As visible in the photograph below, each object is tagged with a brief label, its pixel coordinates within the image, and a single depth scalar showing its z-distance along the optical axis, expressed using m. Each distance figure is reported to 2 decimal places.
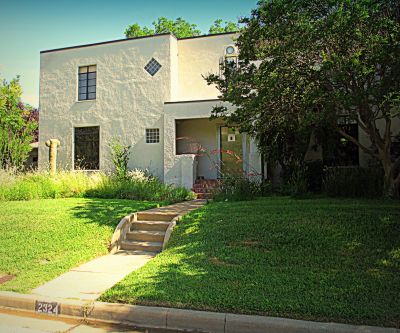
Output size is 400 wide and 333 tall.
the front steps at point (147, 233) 7.61
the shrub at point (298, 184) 10.52
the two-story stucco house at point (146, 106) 14.59
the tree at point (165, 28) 29.41
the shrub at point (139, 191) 11.74
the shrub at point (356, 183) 10.32
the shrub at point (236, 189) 10.35
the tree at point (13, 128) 18.02
